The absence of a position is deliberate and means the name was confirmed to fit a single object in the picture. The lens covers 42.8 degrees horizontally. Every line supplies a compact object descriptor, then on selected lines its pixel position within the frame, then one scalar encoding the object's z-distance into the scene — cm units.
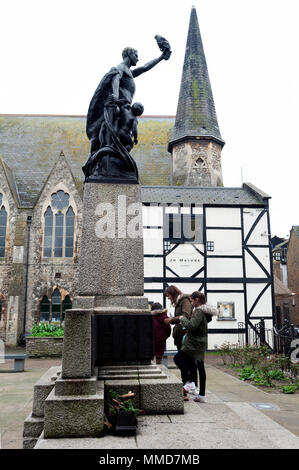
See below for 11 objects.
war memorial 323
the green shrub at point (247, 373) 943
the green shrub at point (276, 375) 929
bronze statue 549
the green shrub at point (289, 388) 782
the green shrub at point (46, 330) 1516
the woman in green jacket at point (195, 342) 489
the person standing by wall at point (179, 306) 536
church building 1873
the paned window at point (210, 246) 1905
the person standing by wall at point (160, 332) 596
